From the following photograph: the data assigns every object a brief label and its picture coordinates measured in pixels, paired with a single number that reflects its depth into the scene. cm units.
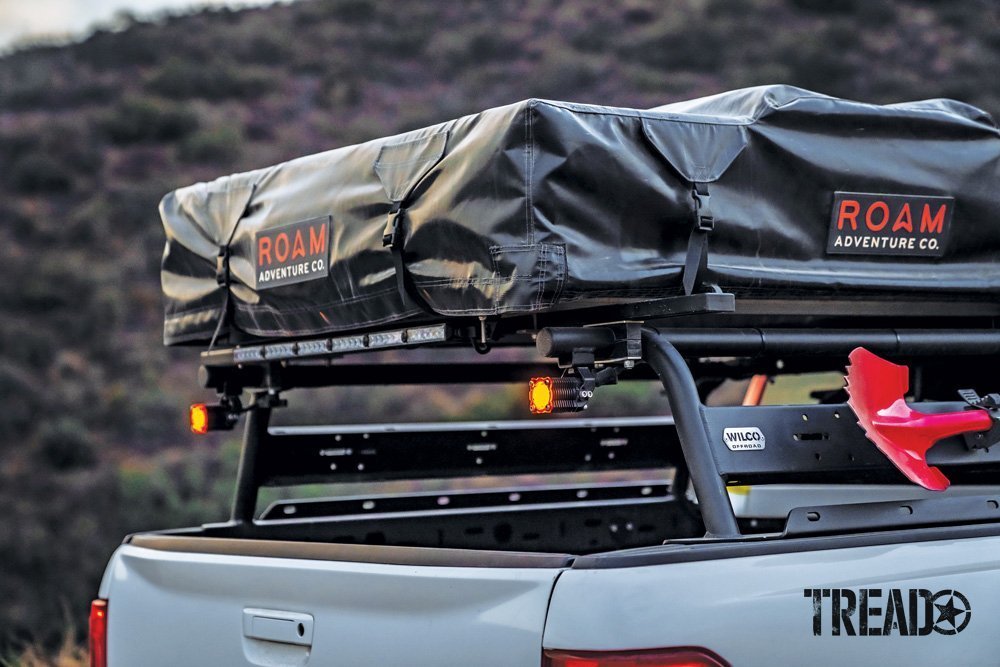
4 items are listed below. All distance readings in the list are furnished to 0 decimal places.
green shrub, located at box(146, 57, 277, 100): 3084
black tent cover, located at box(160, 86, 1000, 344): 308
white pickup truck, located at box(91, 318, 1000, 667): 273
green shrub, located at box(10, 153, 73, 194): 2666
